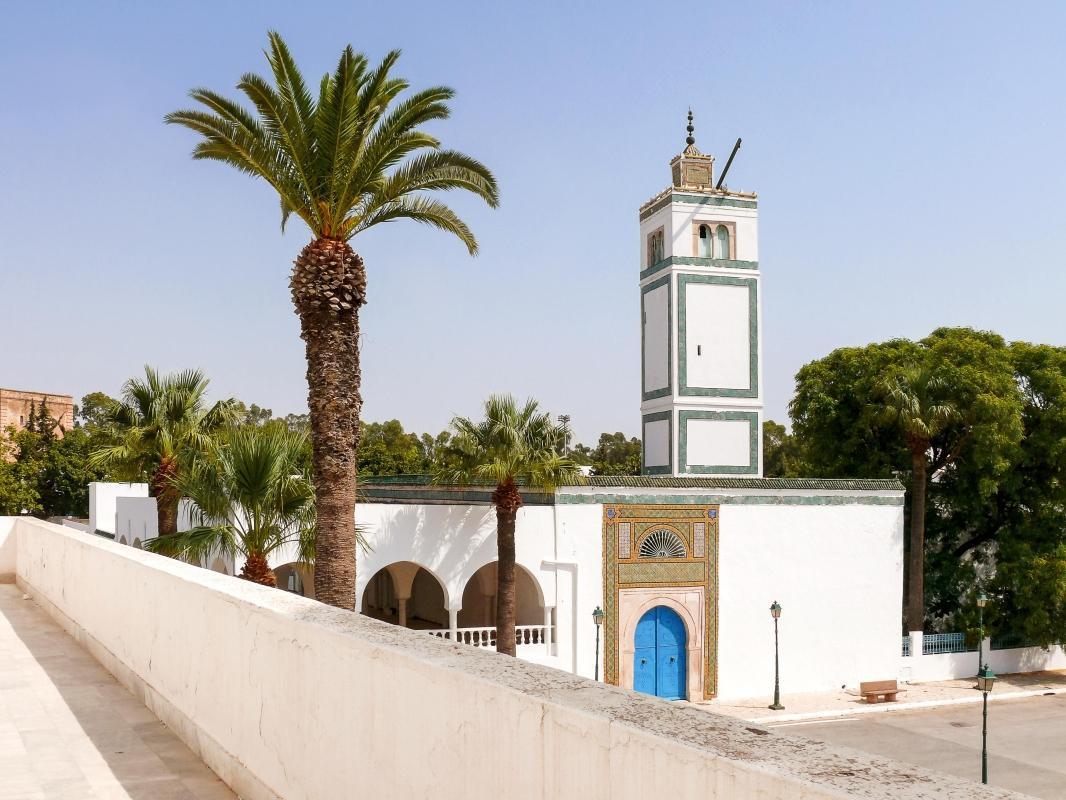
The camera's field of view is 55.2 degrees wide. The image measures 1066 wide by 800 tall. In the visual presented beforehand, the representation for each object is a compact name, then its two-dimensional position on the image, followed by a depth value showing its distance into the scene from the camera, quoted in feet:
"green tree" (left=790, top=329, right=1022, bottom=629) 99.14
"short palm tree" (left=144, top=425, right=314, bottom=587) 45.34
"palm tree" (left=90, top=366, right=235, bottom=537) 65.62
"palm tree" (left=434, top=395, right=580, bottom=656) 74.28
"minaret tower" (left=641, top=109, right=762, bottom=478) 94.43
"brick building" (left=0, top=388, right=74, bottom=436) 221.87
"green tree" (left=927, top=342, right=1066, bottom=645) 97.81
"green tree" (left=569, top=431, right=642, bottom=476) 213.46
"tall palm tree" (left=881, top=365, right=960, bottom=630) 98.84
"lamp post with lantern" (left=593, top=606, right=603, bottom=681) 77.36
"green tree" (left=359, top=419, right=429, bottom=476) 183.93
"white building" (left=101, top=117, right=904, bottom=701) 79.10
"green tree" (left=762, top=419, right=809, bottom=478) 181.55
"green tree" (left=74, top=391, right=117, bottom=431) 281.95
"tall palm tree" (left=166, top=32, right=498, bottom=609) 43.68
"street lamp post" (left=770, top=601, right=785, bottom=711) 81.25
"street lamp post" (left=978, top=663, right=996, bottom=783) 64.90
